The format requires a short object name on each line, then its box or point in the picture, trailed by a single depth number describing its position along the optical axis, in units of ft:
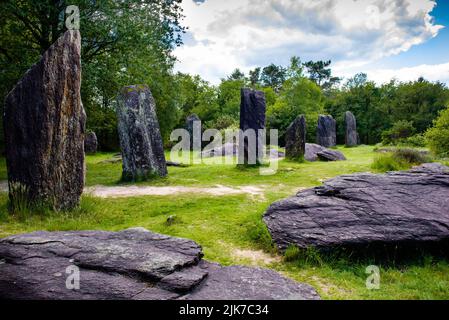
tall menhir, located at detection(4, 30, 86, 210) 22.71
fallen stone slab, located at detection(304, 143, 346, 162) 62.59
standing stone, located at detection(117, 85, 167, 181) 38.04
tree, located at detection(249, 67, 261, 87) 257.30
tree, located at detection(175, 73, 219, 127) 153.07
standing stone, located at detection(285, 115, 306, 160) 57.16
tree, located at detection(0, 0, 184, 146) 40.27
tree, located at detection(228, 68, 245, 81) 227.61
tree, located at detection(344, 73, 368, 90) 167.84
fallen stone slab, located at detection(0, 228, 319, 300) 10.65
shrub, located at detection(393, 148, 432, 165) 45.98
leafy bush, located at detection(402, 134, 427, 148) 80.47
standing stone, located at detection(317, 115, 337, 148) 98.84
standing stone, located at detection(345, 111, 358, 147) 105.09
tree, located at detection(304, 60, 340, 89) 252.62
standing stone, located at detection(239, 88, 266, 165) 47.88
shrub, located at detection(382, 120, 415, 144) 96.27
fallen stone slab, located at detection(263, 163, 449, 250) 16.47
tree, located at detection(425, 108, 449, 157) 52.49
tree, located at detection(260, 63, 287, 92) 252.83
